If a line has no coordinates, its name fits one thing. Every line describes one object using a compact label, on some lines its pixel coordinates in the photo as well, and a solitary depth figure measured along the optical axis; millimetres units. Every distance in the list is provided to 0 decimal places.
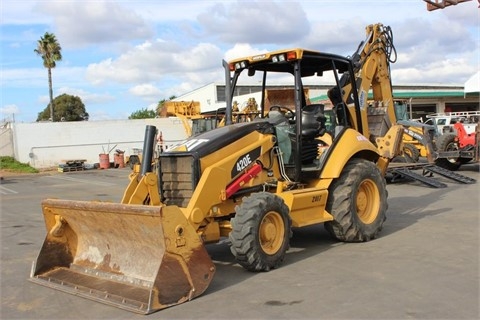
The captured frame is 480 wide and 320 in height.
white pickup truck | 20119
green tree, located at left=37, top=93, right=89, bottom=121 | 65938
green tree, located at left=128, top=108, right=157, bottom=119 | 78425
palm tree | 45438
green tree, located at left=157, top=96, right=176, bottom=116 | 33019
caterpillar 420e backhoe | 5426
